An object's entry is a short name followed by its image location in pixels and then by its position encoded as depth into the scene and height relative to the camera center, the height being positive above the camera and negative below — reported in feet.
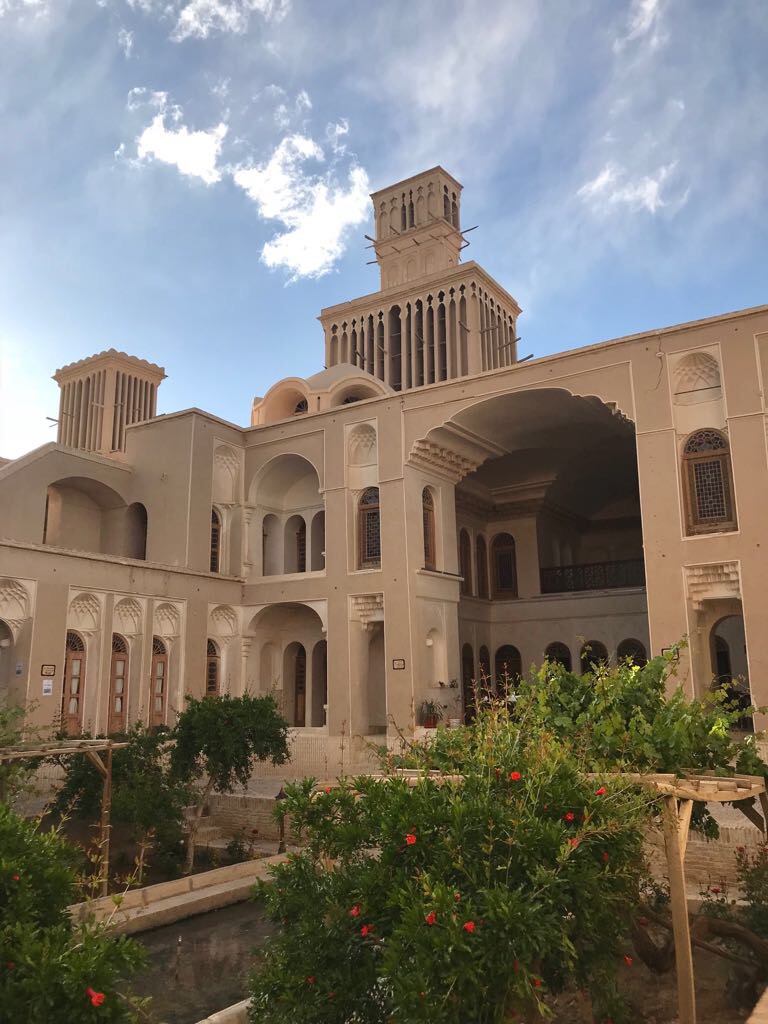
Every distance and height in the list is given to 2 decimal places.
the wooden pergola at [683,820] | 19.57 -3.12
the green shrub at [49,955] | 13.29 -4.12
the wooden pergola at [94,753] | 33.63 -2.26
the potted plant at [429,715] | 65.67 -1.97
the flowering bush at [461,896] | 14.47 -3.78
